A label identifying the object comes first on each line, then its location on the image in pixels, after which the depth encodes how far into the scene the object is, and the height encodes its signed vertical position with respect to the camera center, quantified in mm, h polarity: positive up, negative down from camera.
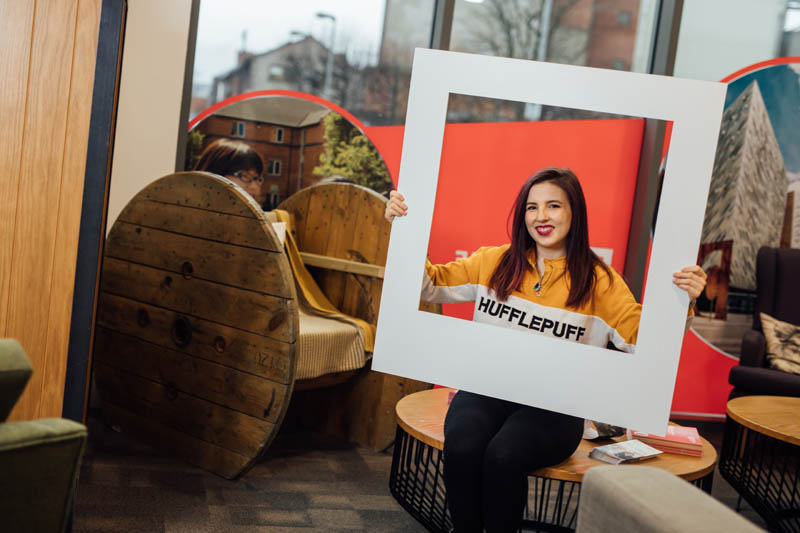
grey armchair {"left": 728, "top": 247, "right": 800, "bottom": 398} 3697 -147
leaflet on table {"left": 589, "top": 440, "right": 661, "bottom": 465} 2059 -593
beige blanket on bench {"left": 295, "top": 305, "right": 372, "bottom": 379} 2752 -542
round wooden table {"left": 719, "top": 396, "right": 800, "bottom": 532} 2469 -626
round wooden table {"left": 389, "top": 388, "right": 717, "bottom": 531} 1977 -607
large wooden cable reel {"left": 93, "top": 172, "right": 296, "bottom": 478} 2549 -497
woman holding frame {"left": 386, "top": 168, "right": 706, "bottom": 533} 1823 -191
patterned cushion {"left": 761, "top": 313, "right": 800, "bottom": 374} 3605 -388
